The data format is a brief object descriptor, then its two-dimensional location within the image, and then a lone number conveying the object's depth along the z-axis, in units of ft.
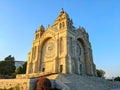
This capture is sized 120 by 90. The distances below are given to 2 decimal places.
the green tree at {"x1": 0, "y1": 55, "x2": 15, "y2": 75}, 83.33
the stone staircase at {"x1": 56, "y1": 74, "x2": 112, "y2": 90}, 41.75
